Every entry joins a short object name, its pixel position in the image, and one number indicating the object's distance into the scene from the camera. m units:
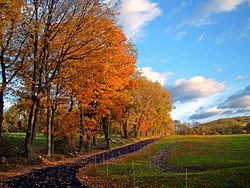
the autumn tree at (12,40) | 13.39
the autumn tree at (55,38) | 15.82
